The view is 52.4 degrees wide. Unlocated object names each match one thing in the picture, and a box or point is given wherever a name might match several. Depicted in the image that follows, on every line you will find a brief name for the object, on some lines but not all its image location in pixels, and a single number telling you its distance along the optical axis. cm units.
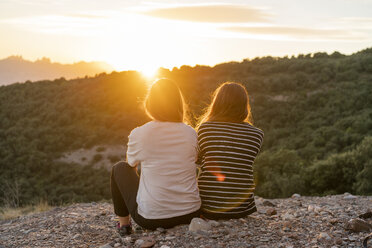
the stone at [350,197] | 632
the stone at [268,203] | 581
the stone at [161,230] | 378
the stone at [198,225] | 371
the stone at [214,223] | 382
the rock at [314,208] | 485
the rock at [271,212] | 487
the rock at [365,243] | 309
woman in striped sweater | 366
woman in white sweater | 343
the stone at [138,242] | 359
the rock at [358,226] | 375
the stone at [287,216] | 457
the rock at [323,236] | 359
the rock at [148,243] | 354
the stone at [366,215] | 433
